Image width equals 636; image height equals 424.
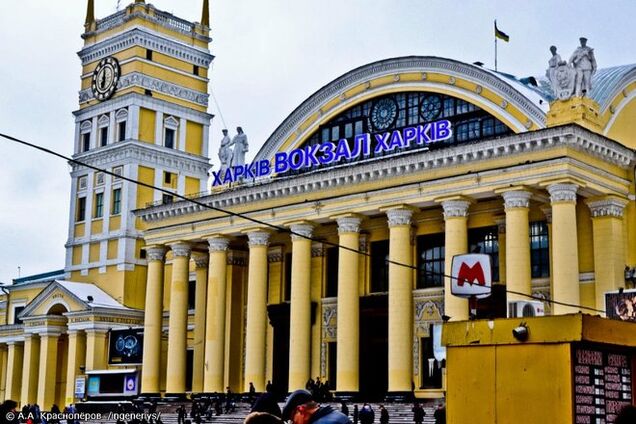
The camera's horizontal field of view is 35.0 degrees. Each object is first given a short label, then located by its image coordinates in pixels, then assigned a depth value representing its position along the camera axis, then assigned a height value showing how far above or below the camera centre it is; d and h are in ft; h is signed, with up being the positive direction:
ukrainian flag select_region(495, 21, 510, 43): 145.89 +49.98
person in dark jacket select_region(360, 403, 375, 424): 105.09 -3.45
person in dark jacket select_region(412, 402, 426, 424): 112.88 -3.41
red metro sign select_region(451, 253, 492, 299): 67.87 +7.39
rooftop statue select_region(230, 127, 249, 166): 160.35 +36.33
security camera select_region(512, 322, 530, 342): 51.06 +2.59
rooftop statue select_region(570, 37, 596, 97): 122.93 +38.66
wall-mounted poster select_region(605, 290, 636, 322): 91.81 +7.49
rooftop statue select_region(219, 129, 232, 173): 161.07 +35.90
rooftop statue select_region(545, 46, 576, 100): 123.24 +37.53
